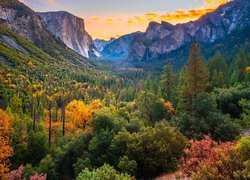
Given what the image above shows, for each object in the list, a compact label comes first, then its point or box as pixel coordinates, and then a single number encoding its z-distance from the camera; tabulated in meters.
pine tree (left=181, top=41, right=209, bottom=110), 39.19
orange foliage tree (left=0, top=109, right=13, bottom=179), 25.55
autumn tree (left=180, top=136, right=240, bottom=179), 9.36
